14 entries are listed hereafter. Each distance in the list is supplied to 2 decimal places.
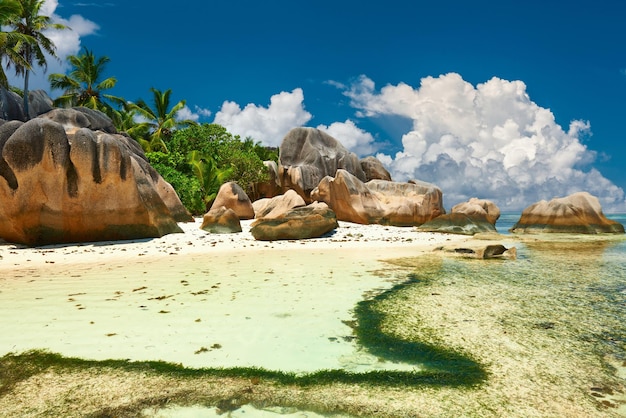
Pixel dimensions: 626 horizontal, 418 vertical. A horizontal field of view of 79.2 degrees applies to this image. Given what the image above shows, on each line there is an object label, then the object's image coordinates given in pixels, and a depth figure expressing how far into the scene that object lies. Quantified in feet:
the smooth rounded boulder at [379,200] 76.83
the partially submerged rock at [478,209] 72.08
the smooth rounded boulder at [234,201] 69.72
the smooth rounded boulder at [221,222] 51.90
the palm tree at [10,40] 69.99
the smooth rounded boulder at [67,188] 35.17
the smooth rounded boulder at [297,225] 47.19
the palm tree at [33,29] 92.38
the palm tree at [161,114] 121.08
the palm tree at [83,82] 109.40
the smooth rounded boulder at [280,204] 59.88
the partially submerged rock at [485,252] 34.30
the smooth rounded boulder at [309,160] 106.22
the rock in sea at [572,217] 74.84
